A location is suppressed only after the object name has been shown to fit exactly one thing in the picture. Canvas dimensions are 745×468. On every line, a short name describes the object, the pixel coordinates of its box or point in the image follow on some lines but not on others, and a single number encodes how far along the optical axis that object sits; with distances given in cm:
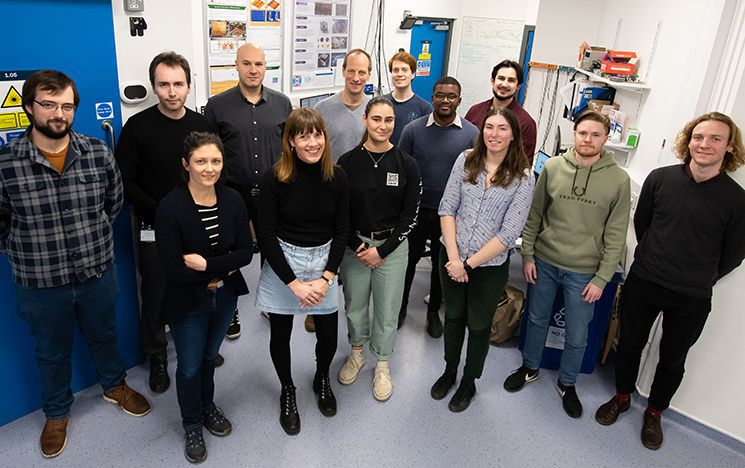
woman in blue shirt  234
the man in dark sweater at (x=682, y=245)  218
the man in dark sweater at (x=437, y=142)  284
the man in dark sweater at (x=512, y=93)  311
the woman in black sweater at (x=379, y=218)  240
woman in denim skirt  217
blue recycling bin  286
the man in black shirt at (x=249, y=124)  275
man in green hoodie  241
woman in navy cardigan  195
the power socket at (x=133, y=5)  234
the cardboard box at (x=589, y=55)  398
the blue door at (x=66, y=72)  205
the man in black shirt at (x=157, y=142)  234
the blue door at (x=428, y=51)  607
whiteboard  651
